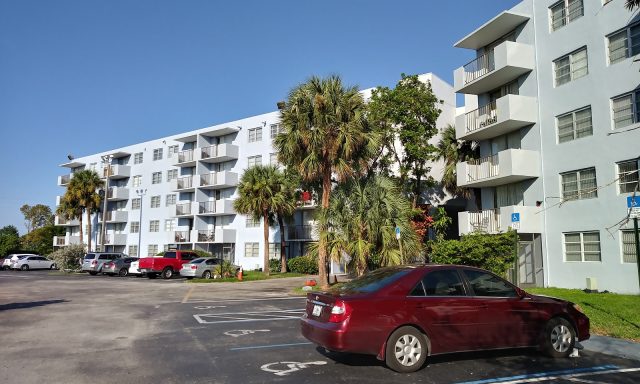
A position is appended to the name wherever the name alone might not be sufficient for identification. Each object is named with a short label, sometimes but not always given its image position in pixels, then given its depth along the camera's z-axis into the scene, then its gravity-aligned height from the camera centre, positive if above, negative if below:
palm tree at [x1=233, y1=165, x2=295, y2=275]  35.94 +3.69
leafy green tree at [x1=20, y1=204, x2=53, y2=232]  106.19 +7.12
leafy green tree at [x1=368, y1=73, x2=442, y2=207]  29.41 +7.44
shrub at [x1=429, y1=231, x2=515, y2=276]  21.88 -0.30
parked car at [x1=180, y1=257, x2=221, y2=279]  32.38 -1.39
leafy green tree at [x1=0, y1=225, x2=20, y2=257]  57.63 +0.47
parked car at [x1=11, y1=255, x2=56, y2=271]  48.19 -1.46
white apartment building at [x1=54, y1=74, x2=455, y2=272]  44.12 +5.65
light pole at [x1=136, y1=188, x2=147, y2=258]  56.75 +3.09
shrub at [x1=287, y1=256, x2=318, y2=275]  37.69 -1.47
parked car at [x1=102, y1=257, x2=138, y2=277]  38.09 -1.41
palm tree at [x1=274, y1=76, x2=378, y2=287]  22.64 +5.06
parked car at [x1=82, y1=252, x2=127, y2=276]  39.03 -0.98
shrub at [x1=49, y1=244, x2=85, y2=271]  43.59 -0.81
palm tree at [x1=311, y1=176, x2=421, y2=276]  20.06 +0.71
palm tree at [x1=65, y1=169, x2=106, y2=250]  55.53 +6.30
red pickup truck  34.31 -1.14
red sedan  7.26 -1.09
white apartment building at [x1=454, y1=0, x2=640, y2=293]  20.41 +5.19
